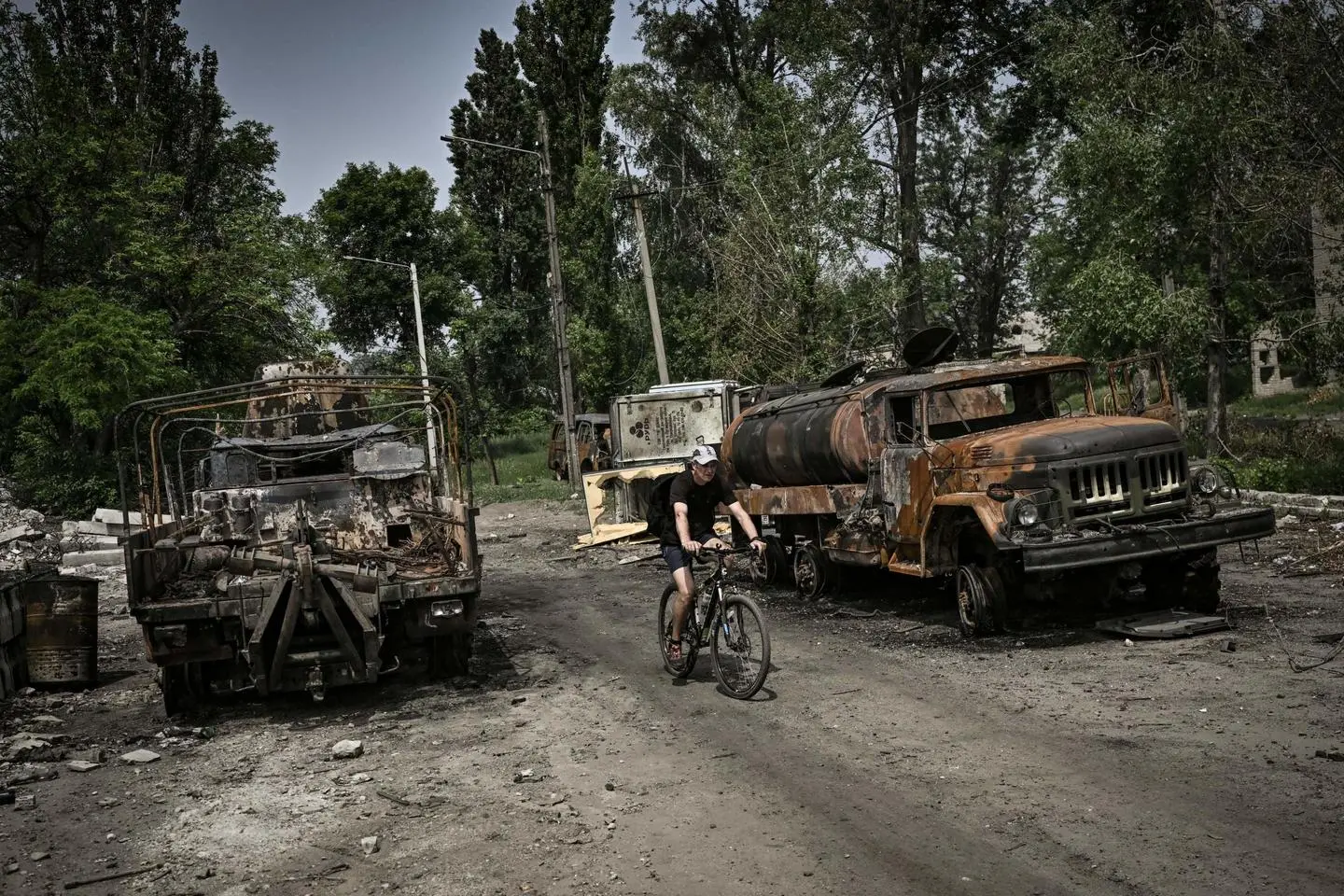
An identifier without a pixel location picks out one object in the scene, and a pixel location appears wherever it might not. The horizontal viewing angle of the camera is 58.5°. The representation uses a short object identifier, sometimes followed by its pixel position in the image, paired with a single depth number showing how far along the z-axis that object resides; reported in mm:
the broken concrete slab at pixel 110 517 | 25078
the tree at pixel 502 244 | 47094
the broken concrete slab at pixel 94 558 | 21656
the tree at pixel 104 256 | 27750
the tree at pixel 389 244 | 49250
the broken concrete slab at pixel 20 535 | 23531
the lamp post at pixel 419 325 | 36219
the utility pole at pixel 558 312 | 27766
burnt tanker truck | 9797
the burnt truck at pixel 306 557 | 8953
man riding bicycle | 8981
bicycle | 8562
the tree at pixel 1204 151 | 15727
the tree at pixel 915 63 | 33156
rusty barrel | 11031
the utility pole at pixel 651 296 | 30812
